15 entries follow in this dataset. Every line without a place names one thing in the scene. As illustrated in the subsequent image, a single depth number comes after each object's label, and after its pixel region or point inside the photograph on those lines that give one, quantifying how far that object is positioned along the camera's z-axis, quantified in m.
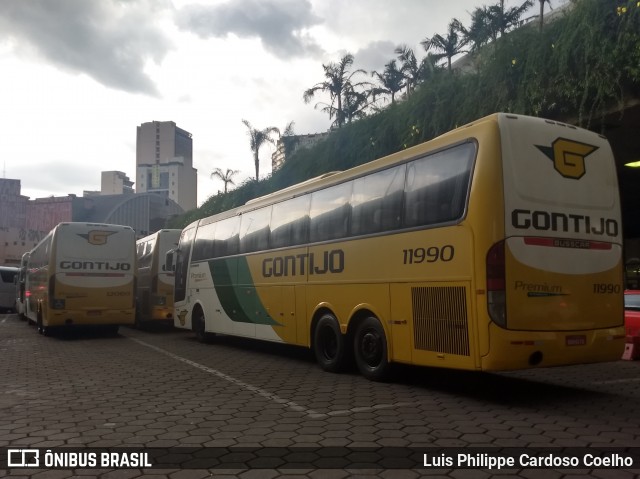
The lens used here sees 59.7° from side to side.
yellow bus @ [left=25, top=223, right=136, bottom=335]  15.77
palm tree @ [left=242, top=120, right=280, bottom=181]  42.75
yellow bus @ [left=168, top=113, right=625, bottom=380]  6.32
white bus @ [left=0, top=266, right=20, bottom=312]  32.69
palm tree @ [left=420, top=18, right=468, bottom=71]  43.62
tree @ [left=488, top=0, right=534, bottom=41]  13.90
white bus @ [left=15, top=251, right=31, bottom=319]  24.38
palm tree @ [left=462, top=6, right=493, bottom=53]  14.07
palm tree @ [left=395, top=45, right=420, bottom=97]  47.62
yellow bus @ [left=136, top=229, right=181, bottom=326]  19.14
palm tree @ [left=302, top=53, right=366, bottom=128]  38.06
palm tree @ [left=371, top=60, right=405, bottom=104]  48.53
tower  181.62
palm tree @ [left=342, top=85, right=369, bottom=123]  37.38
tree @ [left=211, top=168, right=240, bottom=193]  44.28
